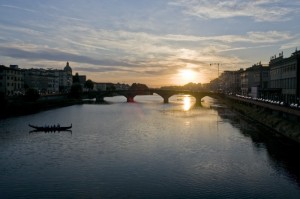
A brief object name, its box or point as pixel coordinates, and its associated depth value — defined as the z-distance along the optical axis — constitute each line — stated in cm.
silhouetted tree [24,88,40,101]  8493
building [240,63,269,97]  9293
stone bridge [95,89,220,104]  12119
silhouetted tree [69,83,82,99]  12541
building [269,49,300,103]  5576
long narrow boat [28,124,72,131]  4920
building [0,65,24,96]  9167
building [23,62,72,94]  12956
